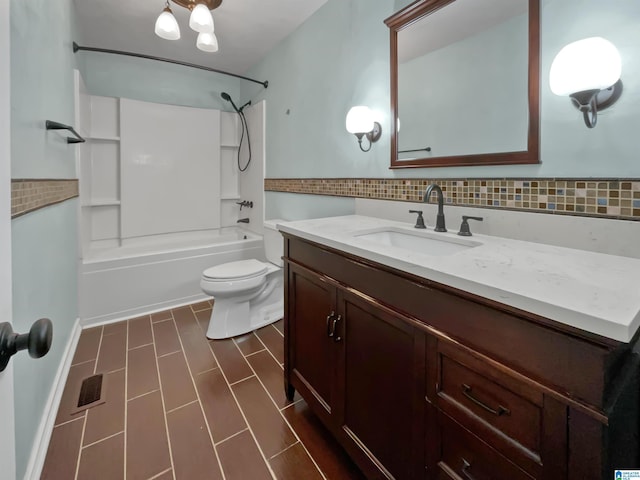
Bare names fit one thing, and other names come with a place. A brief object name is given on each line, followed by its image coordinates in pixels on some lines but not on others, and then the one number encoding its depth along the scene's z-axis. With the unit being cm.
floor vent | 155
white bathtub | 240
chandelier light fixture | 182
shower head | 348
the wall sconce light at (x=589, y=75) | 89
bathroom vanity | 55
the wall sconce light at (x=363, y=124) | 175
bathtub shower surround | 249
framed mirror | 115
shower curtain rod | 226
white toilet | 218
